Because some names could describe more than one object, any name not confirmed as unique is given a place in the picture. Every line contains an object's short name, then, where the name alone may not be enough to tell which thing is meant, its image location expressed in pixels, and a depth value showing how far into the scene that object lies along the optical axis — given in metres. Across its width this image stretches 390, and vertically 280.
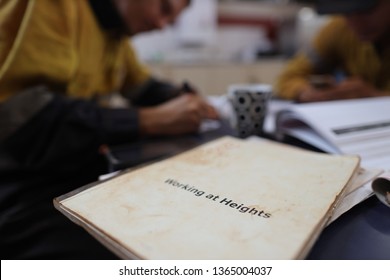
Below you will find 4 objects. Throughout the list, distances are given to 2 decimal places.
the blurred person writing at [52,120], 0.38
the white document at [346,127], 0.40
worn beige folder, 0.19
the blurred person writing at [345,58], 0.77
